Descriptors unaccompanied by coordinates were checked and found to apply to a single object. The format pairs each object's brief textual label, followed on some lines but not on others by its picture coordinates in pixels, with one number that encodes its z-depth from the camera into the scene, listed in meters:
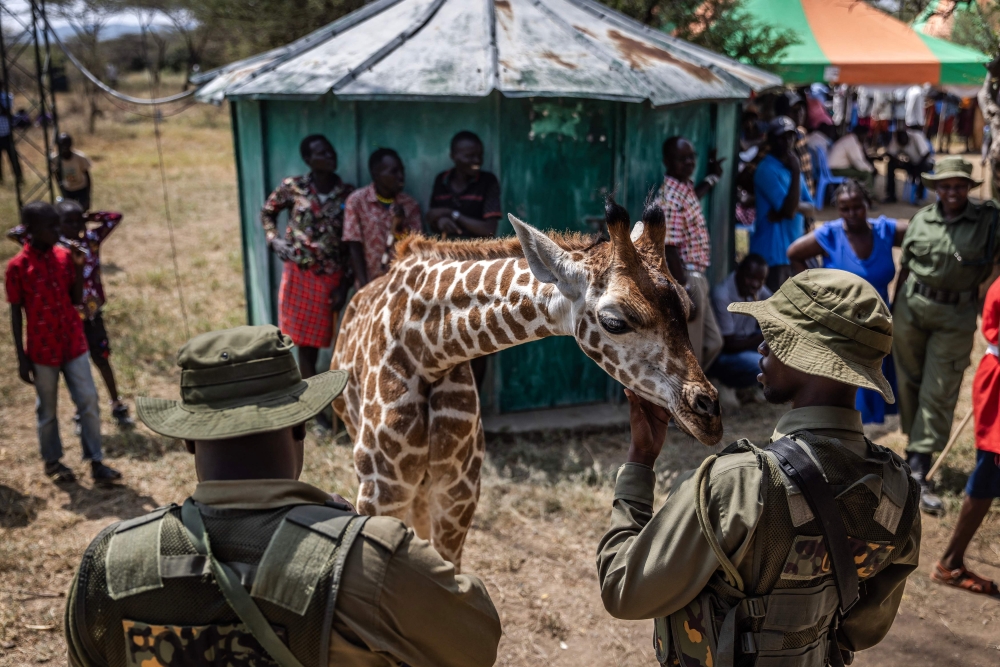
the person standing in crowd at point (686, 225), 6.84
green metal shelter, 6.71
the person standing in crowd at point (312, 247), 6.67
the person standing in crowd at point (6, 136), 13.36
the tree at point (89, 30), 28.29
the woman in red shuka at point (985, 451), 4.86
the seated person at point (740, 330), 7.63
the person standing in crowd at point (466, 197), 6.33
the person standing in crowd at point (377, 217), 6.44
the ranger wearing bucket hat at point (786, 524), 2.29
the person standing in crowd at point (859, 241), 6.22
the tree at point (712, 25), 11.78
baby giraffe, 3.12
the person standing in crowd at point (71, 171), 11.20
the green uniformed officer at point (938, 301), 5.69
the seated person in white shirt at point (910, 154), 16.75
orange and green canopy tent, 13.54
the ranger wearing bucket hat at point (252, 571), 1.99
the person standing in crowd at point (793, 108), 11.88
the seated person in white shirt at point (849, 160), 15.70
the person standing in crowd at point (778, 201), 8.30
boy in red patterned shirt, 5.86
